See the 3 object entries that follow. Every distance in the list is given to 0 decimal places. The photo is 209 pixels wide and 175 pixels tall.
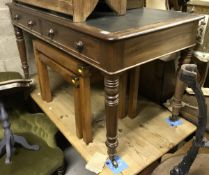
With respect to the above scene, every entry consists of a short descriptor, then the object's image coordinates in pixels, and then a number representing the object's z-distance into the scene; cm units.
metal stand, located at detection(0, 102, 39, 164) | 122
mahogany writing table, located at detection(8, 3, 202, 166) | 81
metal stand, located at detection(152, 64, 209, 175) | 63
